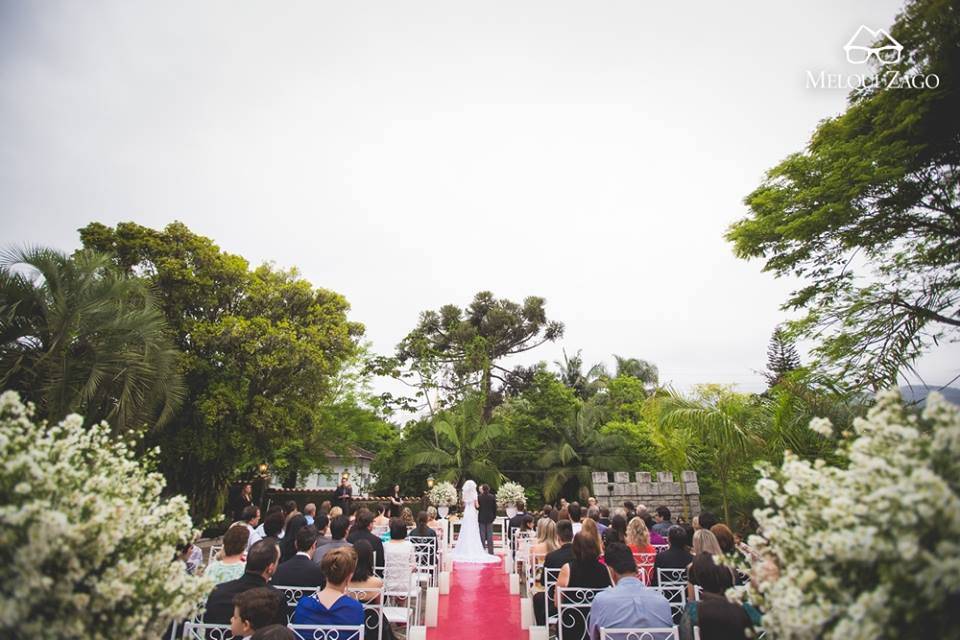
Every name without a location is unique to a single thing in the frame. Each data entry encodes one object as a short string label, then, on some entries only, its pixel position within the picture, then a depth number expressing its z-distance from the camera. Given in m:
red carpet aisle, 5.65
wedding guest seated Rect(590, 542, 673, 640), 3.17
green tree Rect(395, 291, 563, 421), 22.80
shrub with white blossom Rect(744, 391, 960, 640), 1.25
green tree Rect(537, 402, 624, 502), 18.20
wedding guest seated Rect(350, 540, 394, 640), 3.99
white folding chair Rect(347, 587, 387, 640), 3.96
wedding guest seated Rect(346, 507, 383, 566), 5.22
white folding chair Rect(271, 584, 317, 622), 3.91
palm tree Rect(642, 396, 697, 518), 11.89
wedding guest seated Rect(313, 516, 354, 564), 4.82
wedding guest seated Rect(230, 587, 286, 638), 2.64
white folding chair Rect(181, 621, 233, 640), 2.84
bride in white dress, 10.56
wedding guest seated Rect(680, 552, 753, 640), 2.72
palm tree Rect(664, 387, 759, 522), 9.32
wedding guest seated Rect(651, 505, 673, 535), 6.86
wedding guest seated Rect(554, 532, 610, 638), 3.95
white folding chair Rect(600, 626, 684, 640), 2.96
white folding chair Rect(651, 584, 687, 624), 3.82
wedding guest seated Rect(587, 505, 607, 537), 7.20
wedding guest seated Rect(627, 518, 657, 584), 5.61
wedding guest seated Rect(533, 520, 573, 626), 5.06
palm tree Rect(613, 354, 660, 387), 33.78
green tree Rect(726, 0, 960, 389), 7.36
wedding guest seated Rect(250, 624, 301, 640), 2.19
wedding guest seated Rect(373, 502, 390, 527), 8.62
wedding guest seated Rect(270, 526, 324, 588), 3.97
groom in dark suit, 10.53
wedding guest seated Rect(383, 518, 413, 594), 4.83
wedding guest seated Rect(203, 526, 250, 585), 3.93
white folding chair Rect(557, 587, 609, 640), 3.77
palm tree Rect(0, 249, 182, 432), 7.53
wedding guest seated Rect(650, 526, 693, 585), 4.50
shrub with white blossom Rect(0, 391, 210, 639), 1.38
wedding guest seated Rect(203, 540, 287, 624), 3.16
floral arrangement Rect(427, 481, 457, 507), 12.20
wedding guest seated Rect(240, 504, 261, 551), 6.08
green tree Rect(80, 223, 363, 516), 12.49
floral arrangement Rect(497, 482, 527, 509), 12.62
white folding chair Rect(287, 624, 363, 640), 2.90
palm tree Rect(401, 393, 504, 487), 18.55
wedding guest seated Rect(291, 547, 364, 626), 3.08
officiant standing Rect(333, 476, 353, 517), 12.45
